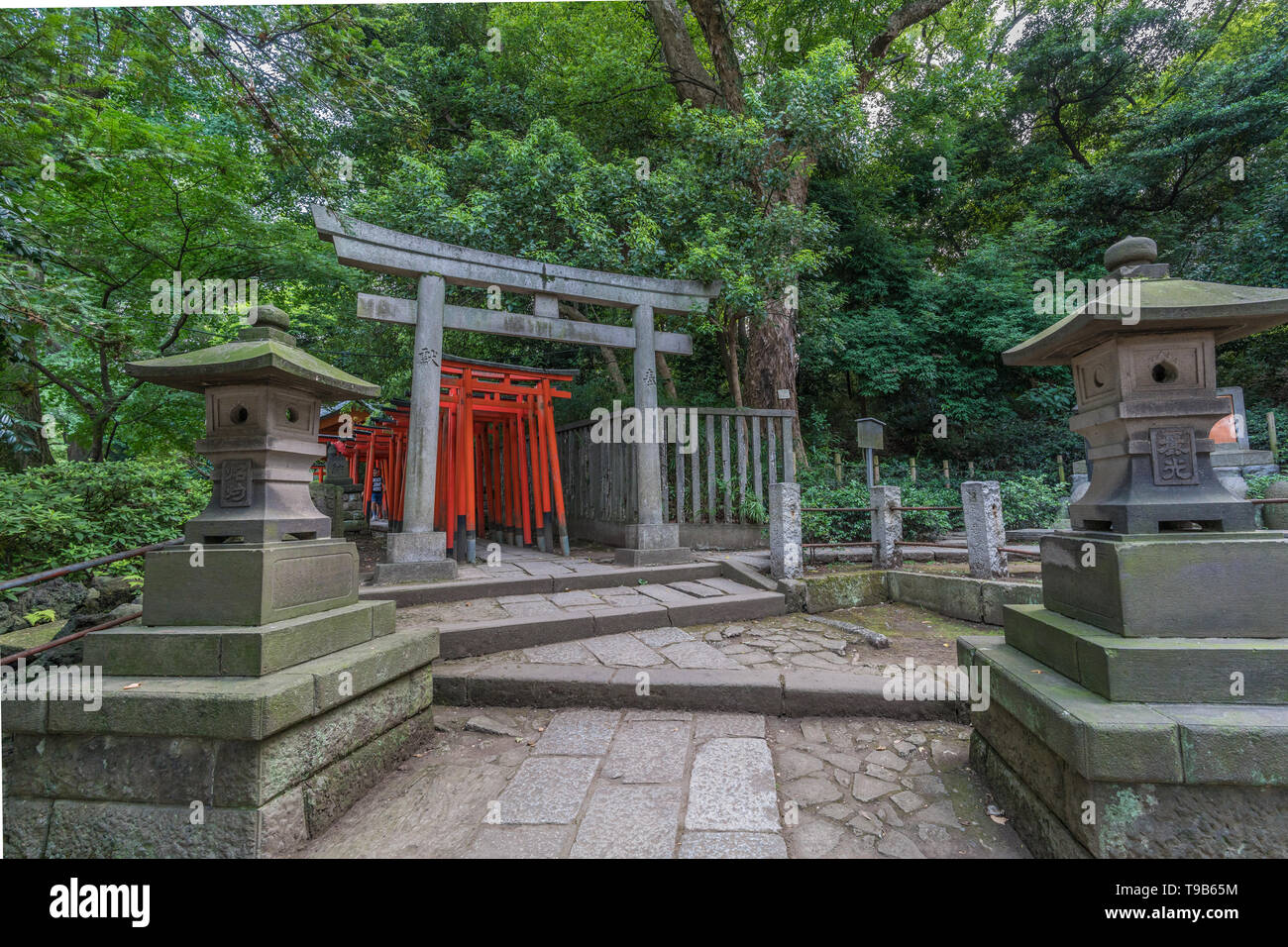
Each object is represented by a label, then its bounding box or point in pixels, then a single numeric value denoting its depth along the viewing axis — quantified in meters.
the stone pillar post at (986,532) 5.27
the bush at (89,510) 4.77
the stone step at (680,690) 3.44
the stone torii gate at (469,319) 5.69
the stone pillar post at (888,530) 6.02
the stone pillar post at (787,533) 5.72
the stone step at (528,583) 5.23
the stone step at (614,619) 4.21
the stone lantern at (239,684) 2.16
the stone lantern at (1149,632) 1.78
